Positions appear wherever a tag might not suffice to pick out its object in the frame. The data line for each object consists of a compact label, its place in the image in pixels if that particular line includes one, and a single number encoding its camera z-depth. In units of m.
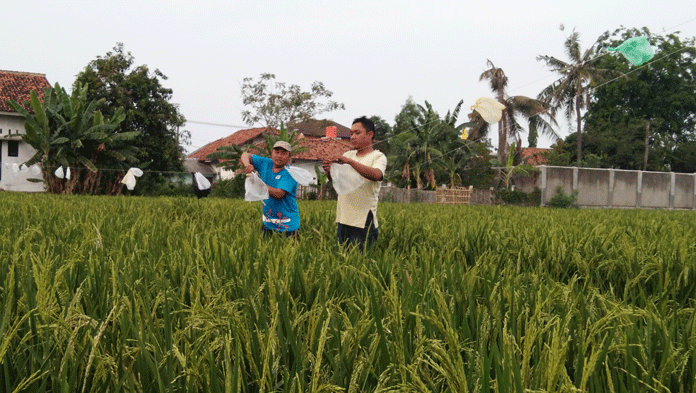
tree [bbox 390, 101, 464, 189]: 23.81
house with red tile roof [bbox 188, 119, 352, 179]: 35.32
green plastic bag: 8.66
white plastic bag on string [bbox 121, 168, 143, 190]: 14.78
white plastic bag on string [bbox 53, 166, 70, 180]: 18.70
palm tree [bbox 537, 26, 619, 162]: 30.94
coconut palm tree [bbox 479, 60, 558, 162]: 30.47
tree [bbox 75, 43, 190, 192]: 25.09
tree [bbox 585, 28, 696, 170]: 36.06
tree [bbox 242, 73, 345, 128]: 29.06
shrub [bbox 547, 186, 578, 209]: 23.81
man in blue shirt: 4.23
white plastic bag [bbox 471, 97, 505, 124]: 11.16
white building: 24.14
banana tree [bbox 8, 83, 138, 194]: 19.19
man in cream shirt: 3.92
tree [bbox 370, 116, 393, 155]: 48.31
